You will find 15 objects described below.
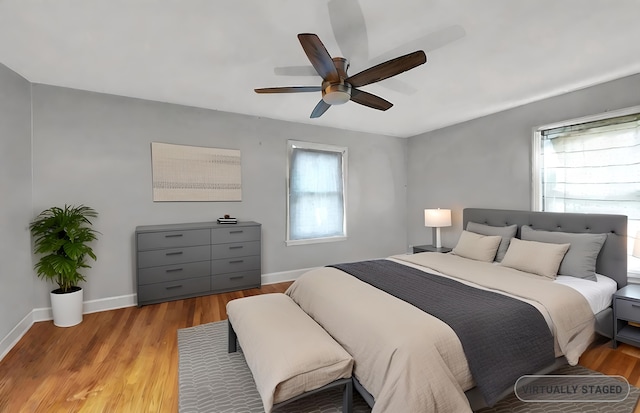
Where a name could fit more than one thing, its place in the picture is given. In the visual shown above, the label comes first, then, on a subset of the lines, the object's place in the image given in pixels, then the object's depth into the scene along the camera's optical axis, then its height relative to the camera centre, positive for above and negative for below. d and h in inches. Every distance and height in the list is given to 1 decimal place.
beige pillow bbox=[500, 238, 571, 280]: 102.7 -21.0
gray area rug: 68.3 -48.7
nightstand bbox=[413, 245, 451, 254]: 166.6 -27.7
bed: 57.8 -27.7
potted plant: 107.4 -18.8
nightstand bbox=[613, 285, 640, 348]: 89.5 -36.7
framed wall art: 138.5 +16.1
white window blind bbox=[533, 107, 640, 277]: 107.4 +13.9
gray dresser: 128.0 -26.2
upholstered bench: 57.1 -33.3
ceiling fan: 68.2 +35.7
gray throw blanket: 61.9 -30.1
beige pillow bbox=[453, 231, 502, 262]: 126.2 -20.4
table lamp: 169.9 -10.0
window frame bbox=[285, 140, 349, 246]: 171.3 +15.2
